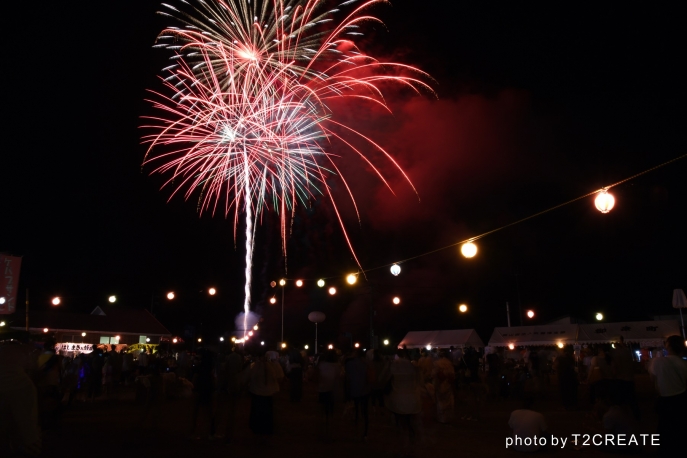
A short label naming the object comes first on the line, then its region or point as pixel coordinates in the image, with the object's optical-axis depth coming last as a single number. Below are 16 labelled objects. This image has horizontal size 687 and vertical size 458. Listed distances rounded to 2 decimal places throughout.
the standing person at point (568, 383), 14.39
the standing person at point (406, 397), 7.96
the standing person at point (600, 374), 10.76
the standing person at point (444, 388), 11.82
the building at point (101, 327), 36.84
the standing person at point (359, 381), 9.63
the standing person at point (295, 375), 17.00
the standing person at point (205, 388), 9.52
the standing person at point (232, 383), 9.20
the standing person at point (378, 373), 8.20
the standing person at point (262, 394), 9.25
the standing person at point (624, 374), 10.17
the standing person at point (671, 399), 6.47
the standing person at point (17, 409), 5.21
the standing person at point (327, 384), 9.80
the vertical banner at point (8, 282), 19.98
